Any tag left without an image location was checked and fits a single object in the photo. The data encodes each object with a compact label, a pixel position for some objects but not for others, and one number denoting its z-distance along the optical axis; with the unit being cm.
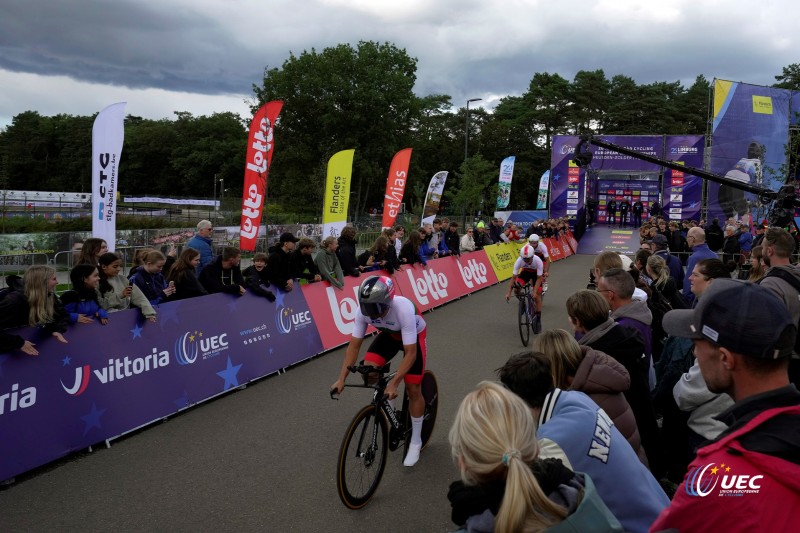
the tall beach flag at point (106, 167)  950
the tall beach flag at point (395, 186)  2228
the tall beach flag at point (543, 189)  4466
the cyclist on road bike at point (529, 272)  1103
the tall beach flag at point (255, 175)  1283
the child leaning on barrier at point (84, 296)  580
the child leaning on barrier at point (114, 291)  635
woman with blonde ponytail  163
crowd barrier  509
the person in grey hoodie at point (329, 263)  1023
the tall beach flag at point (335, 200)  1745
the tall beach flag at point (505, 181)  3828
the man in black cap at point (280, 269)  901
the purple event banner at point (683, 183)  3350
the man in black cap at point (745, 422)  126
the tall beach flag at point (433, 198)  2750
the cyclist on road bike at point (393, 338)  473
